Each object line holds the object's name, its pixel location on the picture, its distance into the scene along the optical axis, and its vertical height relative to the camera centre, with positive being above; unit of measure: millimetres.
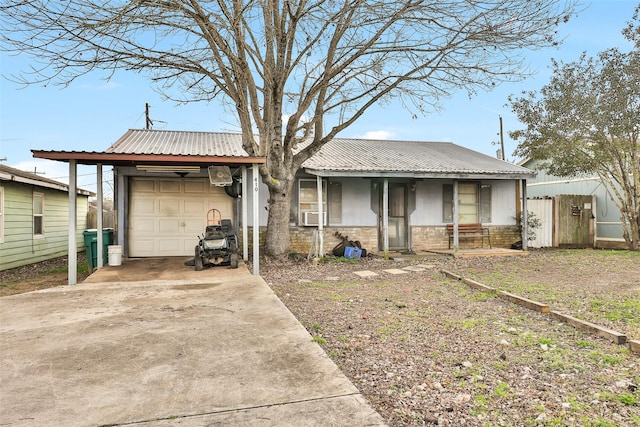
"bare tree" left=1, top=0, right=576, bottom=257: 7504 +3701
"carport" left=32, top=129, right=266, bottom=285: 7148 +1069
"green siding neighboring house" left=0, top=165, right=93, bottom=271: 9906 -63
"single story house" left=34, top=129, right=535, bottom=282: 10297 +588
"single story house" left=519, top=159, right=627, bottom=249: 14023 +2
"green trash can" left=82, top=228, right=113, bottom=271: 8953 -707
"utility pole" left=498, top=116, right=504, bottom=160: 25730 +4535
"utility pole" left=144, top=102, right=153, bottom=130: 18797 +4689
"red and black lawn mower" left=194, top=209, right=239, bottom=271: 8094 -727
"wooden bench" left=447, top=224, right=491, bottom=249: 12672 -578
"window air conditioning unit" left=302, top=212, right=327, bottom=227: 11266 -128
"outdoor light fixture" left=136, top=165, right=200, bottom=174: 8391 +1061
